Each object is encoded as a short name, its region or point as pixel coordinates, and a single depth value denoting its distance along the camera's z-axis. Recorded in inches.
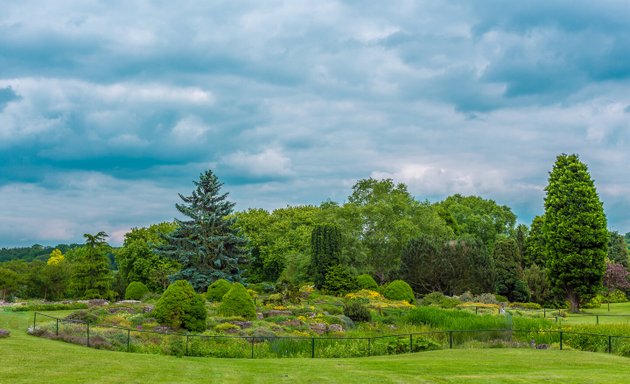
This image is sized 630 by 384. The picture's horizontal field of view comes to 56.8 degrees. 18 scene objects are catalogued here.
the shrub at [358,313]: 1279.5
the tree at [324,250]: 1993.1
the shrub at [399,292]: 1695.1
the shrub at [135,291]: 1710.1
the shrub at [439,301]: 1550.2
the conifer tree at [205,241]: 1903.3
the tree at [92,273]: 1819.6
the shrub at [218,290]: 1483.8
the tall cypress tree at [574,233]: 1672.0
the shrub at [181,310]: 1015.6
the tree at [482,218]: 3284.9
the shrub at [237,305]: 1183.6
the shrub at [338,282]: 1871.3
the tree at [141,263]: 2386.6
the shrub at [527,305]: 1737.2
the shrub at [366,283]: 1876.2
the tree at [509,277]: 2062.0
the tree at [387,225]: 2364.7
